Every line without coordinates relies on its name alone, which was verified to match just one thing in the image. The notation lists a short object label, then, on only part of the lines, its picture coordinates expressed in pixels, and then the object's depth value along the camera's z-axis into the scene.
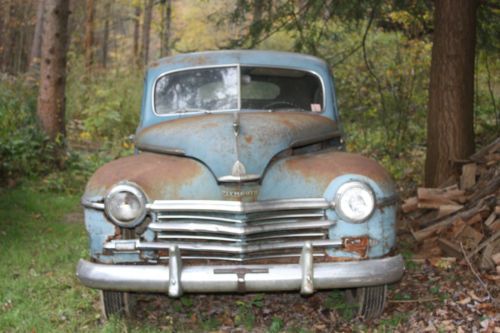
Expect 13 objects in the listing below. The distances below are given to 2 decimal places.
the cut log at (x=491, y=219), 5.59
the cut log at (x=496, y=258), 5.07
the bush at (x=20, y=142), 9.66
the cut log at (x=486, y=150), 6.81
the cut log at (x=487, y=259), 5.19
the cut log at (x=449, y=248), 5.60
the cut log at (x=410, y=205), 6.76
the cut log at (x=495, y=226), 5.44
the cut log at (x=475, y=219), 5.74
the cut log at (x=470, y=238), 5.56
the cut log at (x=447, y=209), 6.19
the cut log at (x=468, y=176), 6.68
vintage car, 3.95
